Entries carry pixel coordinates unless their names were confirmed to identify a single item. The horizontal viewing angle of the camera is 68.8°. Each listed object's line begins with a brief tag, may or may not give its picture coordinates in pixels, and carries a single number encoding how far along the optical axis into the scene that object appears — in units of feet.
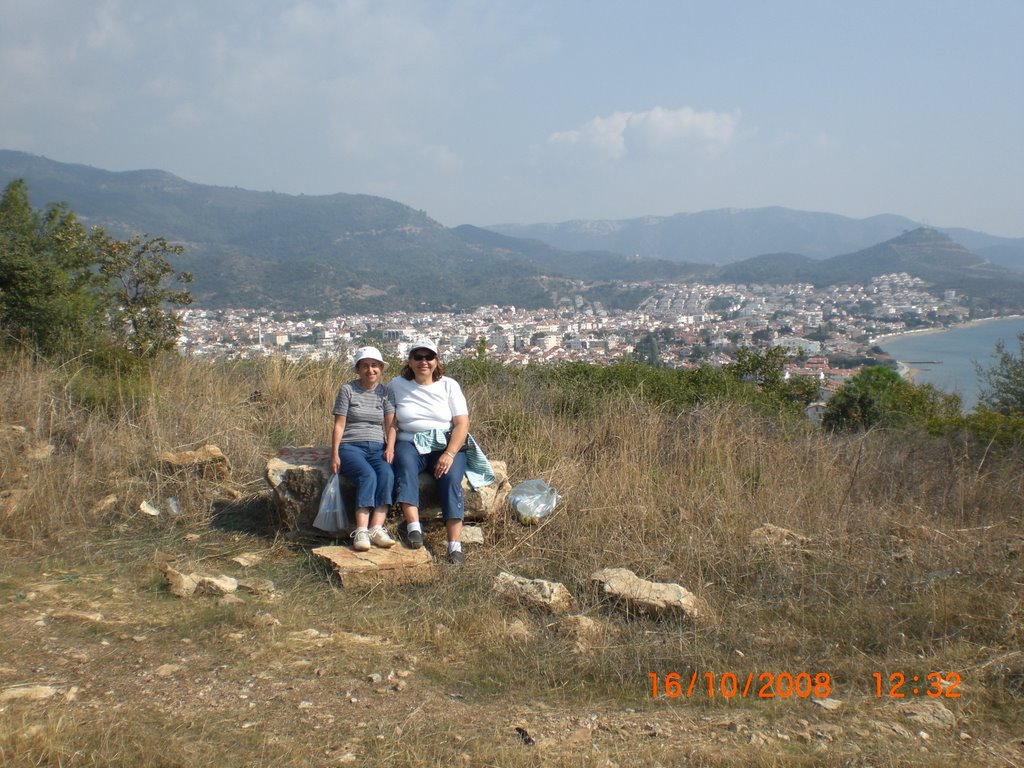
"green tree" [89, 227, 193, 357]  34.42
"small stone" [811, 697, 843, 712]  10.19
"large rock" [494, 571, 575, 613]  13.29
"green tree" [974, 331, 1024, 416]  35.40
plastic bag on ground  17.15
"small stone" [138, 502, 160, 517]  17.80
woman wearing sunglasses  16.28
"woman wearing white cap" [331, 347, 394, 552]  15.99
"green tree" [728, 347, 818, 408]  35.24
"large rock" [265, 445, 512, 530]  16.96
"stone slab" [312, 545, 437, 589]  14.30
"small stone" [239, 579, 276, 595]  14.02
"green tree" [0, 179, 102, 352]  28.07
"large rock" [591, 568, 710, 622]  12.87
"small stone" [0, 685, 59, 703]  9.88
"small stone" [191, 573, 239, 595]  13.80
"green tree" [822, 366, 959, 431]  30.99
